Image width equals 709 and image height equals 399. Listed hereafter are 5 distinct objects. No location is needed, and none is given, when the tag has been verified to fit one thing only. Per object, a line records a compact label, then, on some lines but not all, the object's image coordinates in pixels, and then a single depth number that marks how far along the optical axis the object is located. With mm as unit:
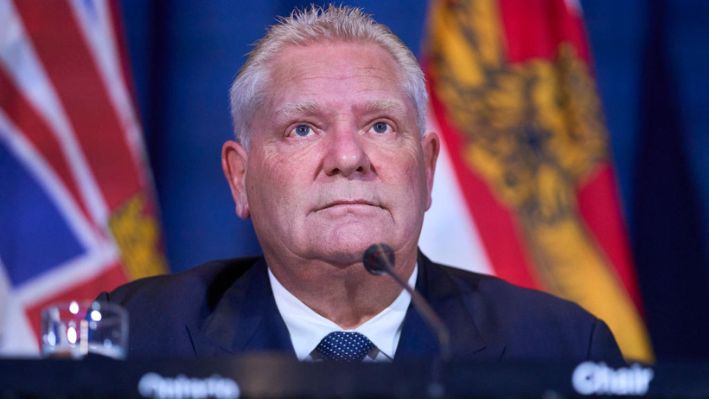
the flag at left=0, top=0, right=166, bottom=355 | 5926
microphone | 2867
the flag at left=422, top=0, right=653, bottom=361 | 6047
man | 4137
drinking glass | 3096
